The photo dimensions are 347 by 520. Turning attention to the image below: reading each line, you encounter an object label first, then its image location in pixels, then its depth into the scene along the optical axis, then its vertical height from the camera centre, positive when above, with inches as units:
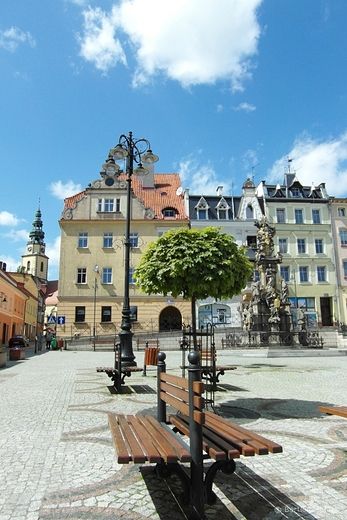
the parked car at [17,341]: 1466.5 +13.3
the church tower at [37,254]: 4119.1 +892.8
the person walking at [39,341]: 1222.3 +10.6
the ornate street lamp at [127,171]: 446.0 +212.0
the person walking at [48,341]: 1431.8 +10.4
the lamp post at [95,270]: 1502.2 +262.4
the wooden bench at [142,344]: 1200.6 -1.5
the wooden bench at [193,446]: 118.6 -30.9
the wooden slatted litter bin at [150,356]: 508.2 -15.3
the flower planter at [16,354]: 834.8 -18.1
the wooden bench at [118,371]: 377.1 -25.1
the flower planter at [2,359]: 647.1 -21.9
